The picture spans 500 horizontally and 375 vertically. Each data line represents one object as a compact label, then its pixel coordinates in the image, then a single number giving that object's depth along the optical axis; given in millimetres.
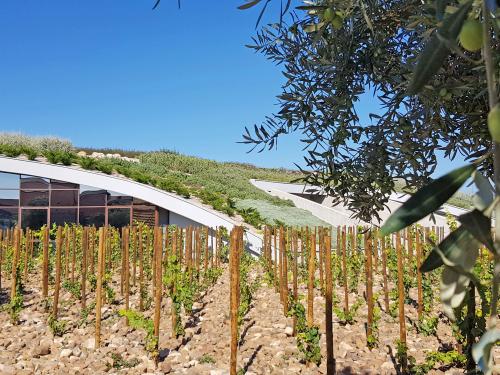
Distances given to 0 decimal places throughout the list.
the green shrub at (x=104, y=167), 16469
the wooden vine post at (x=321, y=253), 6414
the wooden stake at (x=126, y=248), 6867
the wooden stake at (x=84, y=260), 6450
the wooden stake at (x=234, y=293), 3832
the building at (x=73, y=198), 15930
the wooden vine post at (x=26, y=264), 9258
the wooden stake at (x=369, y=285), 4773
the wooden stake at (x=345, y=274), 5943
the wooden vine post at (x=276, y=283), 7186
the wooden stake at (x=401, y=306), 4113
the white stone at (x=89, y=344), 5207
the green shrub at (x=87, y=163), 16547
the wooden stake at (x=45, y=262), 6558
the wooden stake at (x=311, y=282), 4805
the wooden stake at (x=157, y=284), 4775
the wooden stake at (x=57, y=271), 5934
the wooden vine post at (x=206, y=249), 9255
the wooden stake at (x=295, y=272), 5180
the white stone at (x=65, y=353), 4908
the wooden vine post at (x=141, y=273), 6398
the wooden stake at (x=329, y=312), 3836
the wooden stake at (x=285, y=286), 5903
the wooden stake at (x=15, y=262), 6206
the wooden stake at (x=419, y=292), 5729
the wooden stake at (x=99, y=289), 5191
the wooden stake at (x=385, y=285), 5914
